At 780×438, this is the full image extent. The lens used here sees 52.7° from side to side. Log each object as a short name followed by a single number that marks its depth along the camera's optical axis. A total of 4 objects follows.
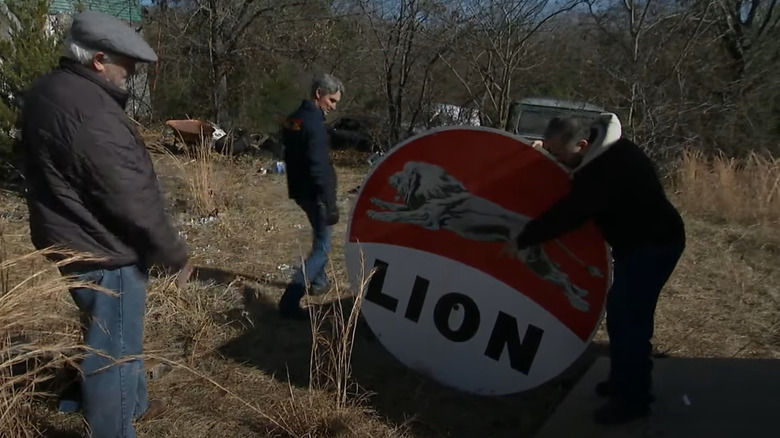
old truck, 11.34
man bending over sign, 3.25
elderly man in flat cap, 2.72
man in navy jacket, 4.72
